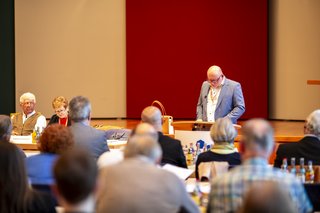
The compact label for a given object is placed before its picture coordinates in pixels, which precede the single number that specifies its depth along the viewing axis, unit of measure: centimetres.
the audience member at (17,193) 530
